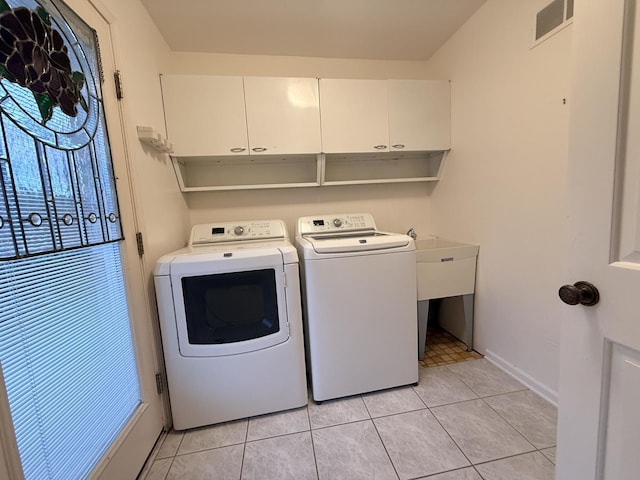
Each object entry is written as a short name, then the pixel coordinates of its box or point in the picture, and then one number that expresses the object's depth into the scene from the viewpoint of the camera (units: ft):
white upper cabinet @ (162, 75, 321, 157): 6.23
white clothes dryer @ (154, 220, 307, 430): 4.78
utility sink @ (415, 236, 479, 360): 6.50
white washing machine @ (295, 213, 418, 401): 5.25
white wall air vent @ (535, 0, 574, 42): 4.33
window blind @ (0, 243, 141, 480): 2.60
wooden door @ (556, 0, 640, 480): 1.95
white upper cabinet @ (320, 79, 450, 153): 6.80
